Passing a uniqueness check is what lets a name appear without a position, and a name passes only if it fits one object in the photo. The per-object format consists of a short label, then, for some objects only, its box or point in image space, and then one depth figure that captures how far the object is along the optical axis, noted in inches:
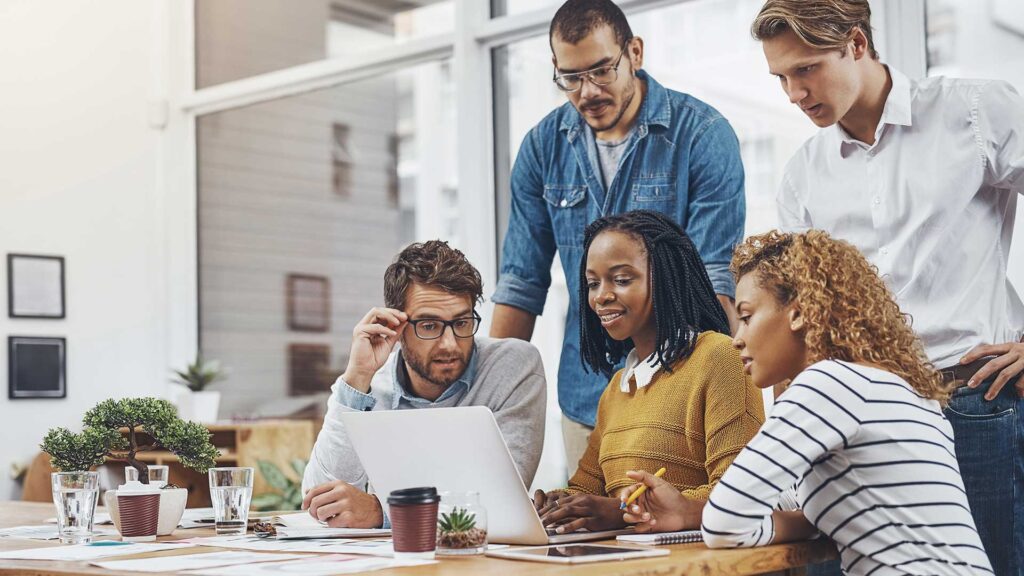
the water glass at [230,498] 78.9
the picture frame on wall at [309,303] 188.1
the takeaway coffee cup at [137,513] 79.1
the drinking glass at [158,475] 85.6
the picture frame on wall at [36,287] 183.0
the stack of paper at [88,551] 68.4
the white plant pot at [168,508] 81.2
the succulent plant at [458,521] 61.7
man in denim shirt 107.8
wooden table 54.2
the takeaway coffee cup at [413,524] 59.7
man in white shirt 79.8
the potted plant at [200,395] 184.9
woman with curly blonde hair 60.0
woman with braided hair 74.2
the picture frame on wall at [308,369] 186.4
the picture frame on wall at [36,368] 183.0
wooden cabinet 177.0
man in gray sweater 90.1
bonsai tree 84.7
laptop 64.5
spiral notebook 63.8
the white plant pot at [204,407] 184.7
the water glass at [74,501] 80.0
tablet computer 57.1
